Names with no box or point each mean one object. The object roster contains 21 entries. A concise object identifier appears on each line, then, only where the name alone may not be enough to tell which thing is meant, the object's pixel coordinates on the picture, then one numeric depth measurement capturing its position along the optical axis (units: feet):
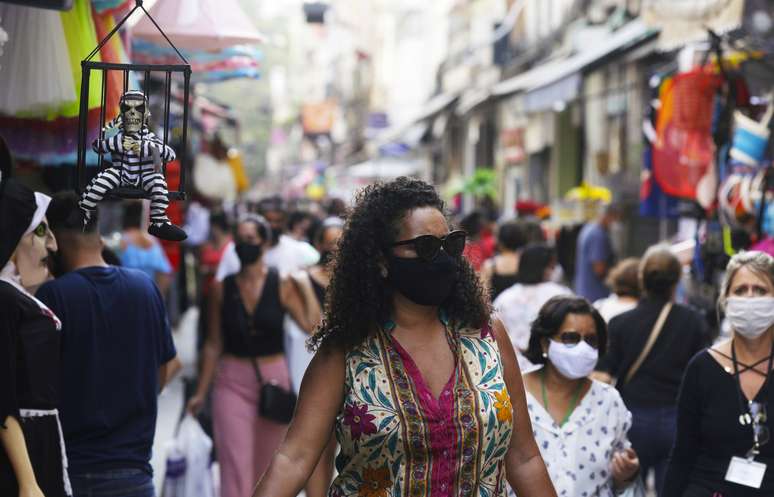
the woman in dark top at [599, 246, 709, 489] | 23.66
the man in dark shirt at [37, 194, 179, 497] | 17.07
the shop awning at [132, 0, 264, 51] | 20.43
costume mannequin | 13.48
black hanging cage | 12.70
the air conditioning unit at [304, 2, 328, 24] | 102.58
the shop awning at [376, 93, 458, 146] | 94.07
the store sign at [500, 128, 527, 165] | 80.48
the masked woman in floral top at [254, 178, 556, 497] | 12.60
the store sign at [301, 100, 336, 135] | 187.93
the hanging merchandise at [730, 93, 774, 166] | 28.99
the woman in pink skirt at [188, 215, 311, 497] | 25.52
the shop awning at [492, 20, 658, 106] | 44.90
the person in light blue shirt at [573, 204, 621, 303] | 47.42
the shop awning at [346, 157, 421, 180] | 116.67
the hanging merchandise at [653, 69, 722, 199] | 31.86
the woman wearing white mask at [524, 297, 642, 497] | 17.44
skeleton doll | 12.48
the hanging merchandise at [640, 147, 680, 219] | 37.29
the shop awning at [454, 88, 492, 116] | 71.87
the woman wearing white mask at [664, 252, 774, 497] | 17.42
